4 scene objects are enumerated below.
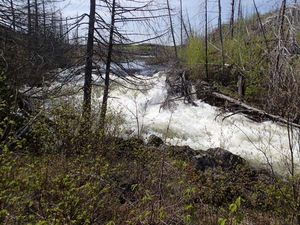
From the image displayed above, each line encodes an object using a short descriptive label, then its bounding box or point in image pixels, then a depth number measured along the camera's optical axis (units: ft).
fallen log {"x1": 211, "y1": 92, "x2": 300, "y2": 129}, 24.26
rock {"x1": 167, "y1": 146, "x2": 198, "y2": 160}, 18.59
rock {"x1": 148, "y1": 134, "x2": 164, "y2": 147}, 20.81
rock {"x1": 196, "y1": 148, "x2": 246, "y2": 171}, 18.47
